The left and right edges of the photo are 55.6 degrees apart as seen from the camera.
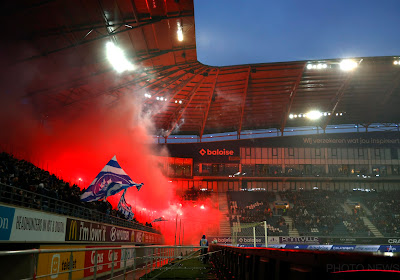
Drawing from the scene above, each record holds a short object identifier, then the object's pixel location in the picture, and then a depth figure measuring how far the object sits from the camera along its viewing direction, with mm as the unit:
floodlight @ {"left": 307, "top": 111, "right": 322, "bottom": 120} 43562
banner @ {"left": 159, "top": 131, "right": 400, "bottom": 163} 48000
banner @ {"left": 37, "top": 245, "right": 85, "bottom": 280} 10938
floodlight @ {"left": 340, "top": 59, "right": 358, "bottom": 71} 32134
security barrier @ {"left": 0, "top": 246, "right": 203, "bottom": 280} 3592
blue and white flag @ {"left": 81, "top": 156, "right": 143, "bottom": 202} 15188
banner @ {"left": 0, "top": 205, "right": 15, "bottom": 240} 9211
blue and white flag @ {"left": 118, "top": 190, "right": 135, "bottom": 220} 20556
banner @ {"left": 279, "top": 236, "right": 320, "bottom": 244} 35594
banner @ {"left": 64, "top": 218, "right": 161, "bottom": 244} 13859
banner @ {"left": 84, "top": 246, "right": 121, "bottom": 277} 14730
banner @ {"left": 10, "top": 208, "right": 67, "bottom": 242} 10016
